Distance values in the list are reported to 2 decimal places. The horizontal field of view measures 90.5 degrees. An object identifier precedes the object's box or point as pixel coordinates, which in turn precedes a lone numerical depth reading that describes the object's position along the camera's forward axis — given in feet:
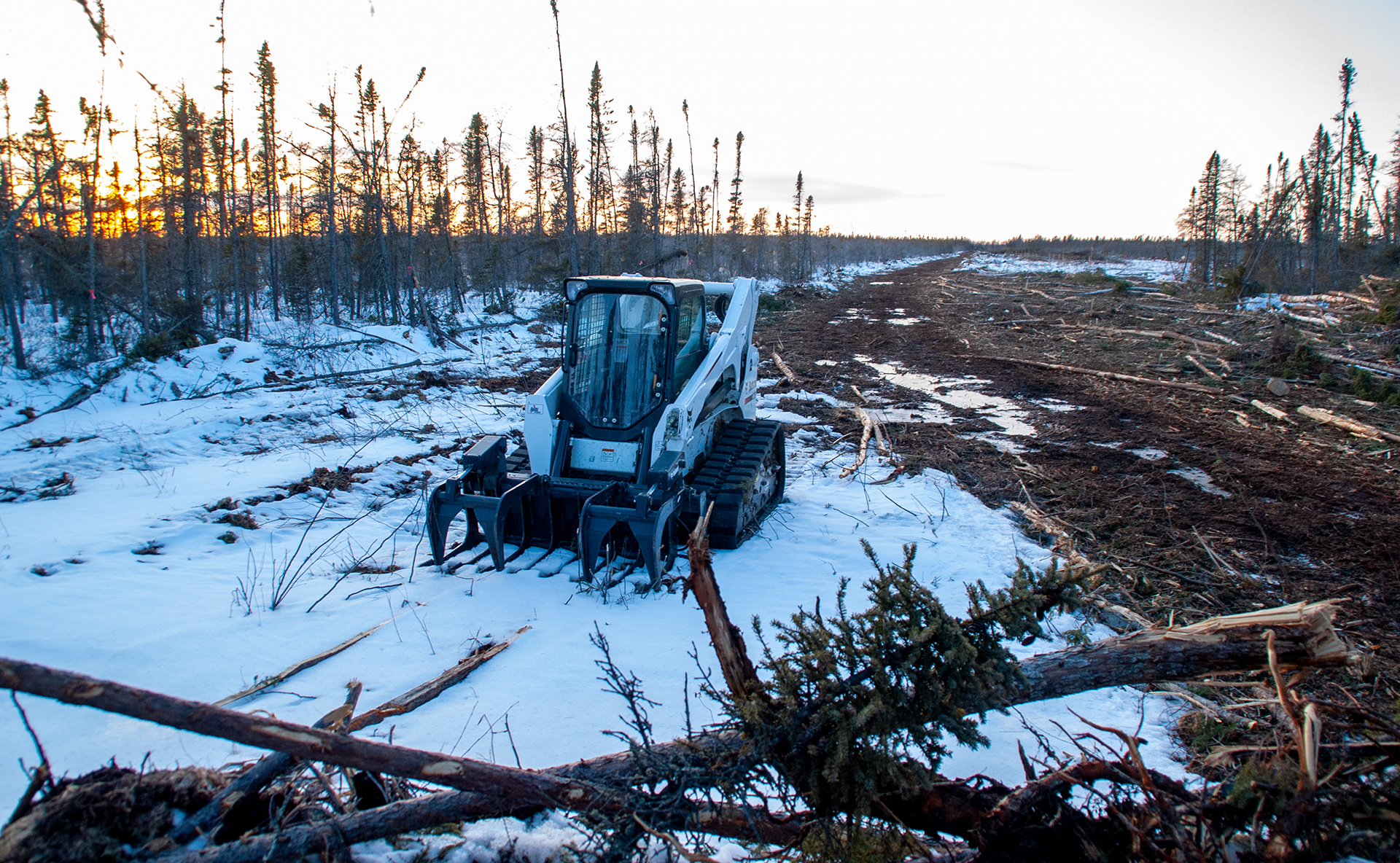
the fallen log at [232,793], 7.61
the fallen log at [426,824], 7.48
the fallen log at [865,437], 29.16
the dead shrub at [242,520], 20.92
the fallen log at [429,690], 11.67
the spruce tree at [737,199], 142.31
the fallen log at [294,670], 12.47
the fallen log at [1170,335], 52.93
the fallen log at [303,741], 6.73
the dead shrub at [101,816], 6.70
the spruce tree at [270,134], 73.36
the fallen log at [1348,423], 30.58
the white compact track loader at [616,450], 18.95
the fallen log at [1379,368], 39.14
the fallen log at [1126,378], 41.29
